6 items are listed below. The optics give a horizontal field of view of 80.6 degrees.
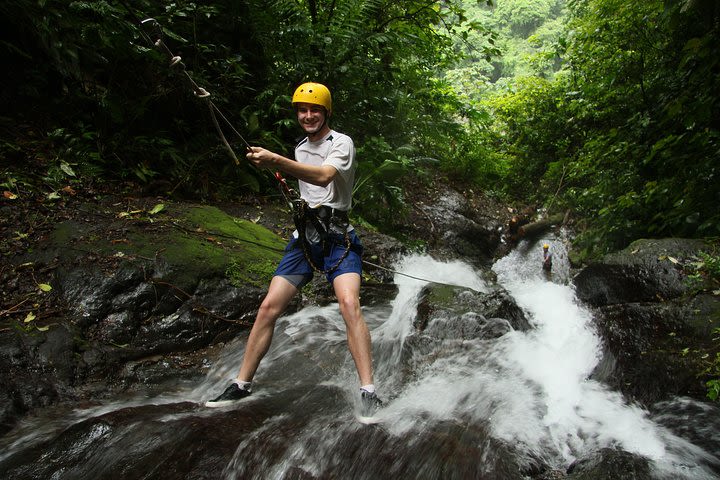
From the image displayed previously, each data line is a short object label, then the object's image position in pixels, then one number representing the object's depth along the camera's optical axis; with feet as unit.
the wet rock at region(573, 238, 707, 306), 15.98
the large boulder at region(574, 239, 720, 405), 12.03
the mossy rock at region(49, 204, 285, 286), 14.20
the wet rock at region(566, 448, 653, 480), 8.51
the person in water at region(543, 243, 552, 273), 33.32
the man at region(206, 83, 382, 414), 10.02
